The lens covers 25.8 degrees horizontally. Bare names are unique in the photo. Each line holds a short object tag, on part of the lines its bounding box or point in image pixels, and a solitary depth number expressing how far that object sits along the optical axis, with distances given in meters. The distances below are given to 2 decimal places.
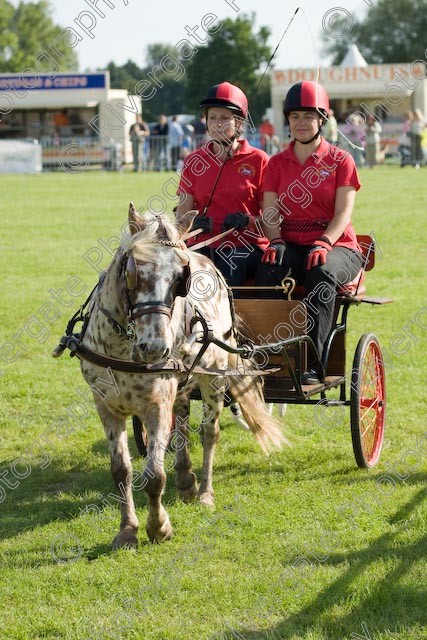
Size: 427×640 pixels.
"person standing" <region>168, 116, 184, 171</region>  30.12
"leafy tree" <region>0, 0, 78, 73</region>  64.38
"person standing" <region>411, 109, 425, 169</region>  29.66
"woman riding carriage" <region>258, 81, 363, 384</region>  5.54
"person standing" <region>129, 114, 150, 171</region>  30.20
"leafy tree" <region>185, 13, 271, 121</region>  66.88
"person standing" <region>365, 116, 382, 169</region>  30.72
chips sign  38.97
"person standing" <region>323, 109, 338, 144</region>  29.04
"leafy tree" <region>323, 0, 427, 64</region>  74.88
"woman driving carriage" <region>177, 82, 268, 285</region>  5.96
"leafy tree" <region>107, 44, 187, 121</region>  90.56
